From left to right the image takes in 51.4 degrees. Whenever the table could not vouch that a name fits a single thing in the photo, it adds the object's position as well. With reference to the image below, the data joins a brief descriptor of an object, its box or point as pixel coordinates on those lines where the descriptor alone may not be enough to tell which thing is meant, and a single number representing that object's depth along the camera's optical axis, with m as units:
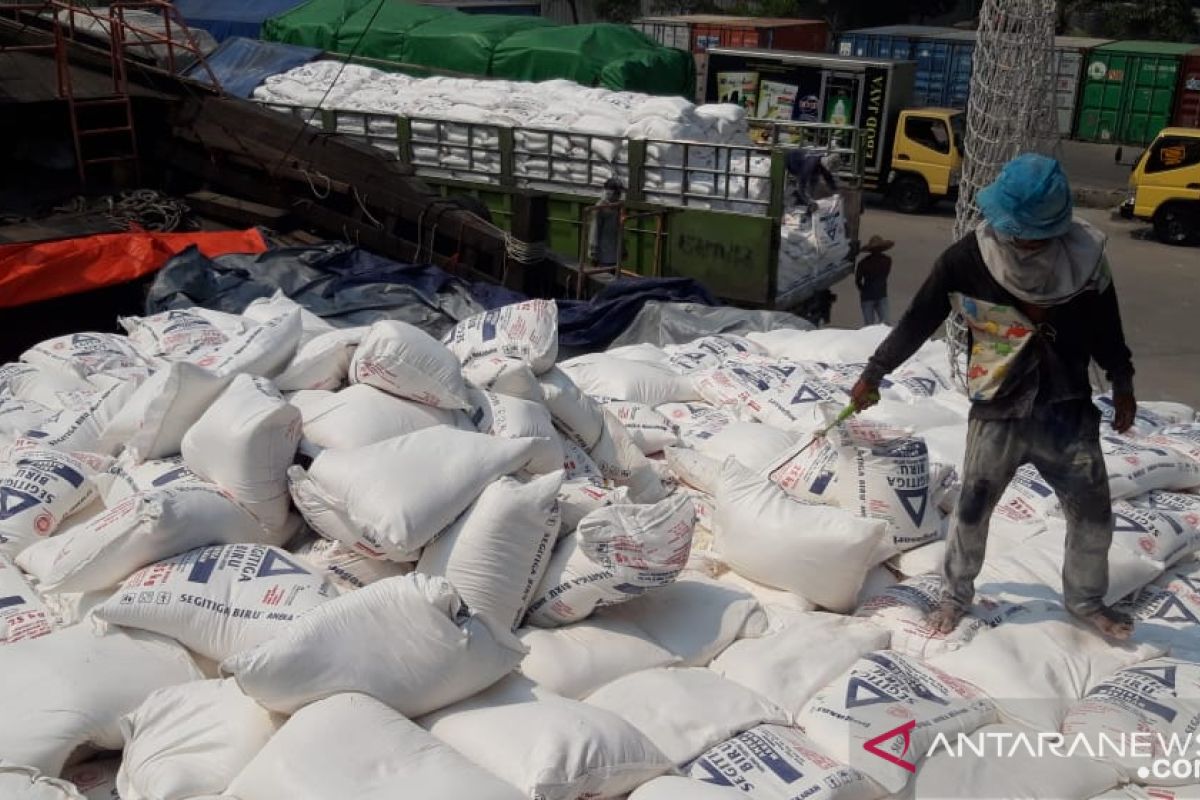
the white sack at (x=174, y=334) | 4.95
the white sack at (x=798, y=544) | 3.53
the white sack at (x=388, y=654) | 2.64
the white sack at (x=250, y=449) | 3.37
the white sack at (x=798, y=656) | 3.12
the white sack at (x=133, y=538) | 3.05
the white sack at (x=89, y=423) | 3.95
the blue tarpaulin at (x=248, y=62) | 11.94
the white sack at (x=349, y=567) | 3.30
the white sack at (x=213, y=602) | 2.93
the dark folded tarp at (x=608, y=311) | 6.82
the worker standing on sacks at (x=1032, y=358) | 3.13
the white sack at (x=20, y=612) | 3.03
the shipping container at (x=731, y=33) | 20.61
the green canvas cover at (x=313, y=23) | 15.90
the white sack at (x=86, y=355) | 4.82
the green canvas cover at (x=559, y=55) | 14.34
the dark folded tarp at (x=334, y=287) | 6.50
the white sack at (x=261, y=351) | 3.92
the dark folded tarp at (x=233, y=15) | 17.44
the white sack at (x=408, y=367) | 3.79
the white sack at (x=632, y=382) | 5.16
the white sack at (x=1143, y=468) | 4.23
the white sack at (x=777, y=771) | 2.69
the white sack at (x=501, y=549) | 3.17
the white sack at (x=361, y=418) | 3.61
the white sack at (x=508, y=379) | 4.09
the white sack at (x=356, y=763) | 2.40
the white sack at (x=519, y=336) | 4.32
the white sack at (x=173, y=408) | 3.63
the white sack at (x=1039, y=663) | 3.17
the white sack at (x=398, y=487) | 3.18
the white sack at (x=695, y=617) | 3.30
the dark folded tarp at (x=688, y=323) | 6.66
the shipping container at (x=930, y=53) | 20.64
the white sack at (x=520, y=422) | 3.71
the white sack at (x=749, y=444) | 4.39
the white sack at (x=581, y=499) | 3.49
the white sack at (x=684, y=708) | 2.86
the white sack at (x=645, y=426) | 4.63
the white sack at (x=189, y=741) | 2.57
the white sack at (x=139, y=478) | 3.47
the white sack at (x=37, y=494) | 3.39
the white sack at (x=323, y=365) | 4.04
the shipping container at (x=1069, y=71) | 20.50
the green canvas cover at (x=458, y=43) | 14.66
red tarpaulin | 6.50
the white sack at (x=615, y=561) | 3.20
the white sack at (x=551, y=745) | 2.52
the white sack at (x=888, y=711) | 2.87
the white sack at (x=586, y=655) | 3.03
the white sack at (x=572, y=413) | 4.23
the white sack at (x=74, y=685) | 2.63
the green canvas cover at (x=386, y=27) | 15.23
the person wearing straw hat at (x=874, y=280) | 9.12
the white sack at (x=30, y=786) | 2.47
